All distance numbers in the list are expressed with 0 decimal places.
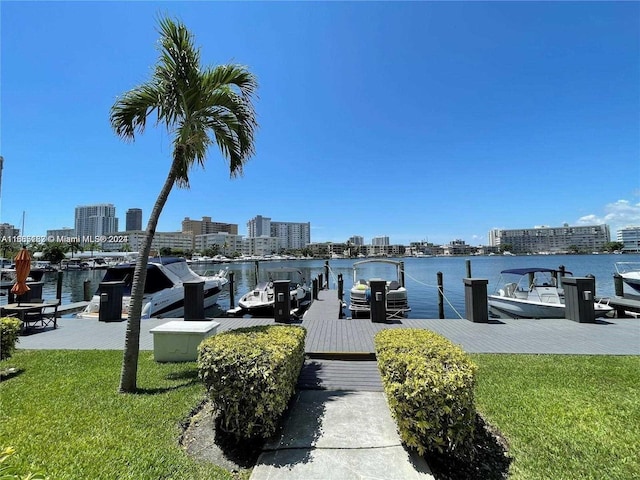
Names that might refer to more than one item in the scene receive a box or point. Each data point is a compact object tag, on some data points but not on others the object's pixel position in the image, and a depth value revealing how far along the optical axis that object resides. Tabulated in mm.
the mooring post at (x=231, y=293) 17372
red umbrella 8133
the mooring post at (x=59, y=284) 15086
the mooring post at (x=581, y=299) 8719
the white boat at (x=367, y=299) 14894
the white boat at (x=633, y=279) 14789
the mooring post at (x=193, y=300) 9357
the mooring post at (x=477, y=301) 9000
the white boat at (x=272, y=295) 14594
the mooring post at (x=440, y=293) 13380
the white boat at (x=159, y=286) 12787
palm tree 4605
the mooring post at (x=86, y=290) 17141
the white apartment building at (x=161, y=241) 113500
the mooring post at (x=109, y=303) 10016
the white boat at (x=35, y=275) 14672
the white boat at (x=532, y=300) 12111
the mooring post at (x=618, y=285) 14664
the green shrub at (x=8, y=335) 5246
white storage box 5980
